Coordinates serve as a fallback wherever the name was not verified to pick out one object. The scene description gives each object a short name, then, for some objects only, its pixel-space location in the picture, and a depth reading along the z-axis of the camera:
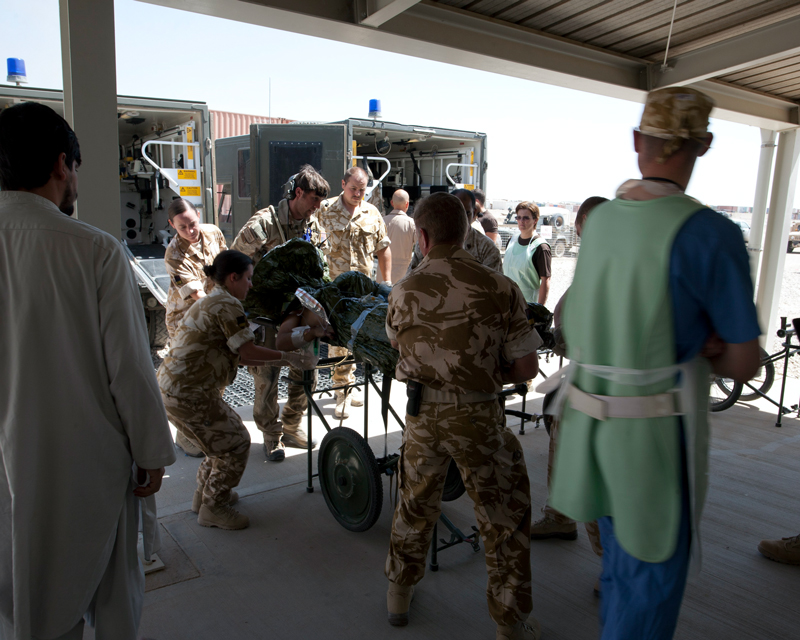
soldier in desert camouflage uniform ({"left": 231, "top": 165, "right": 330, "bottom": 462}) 4.14
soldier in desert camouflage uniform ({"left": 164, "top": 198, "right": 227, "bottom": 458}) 4.48
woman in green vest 5.23
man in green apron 1.37
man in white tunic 1.56
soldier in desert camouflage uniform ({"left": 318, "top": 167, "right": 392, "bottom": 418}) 5.16
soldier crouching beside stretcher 3.04
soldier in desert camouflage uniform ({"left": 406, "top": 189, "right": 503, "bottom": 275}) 4.44
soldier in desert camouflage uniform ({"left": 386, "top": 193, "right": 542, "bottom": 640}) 2.09
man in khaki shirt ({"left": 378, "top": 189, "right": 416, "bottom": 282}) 6.71
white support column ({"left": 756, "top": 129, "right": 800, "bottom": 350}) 6.67
